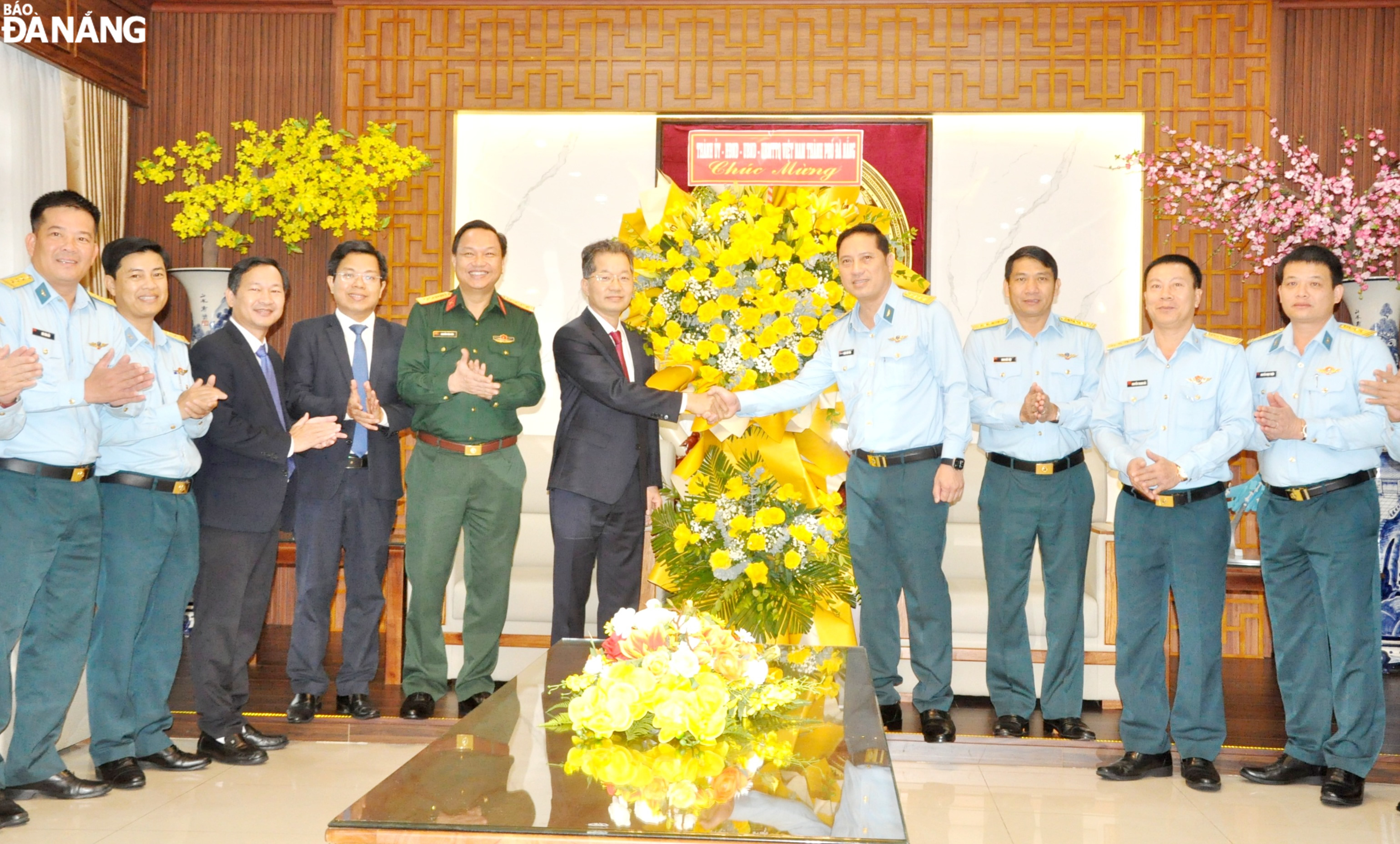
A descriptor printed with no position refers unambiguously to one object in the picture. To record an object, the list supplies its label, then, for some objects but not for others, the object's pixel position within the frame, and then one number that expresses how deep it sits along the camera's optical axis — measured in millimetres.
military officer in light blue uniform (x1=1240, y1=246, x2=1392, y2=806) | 3338
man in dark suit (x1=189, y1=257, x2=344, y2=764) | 3607
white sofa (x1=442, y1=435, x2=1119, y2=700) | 4203
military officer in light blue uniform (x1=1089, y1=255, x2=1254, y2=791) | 3461
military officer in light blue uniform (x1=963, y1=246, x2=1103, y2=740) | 3750
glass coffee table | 1700
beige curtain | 5566
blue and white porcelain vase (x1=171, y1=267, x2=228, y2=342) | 5461
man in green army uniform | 3932
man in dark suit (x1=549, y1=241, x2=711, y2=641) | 3842
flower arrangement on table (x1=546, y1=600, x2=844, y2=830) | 1887
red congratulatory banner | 5910
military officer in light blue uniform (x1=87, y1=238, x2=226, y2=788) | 3346
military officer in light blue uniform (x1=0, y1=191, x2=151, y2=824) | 3041
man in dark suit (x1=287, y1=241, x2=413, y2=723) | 3941
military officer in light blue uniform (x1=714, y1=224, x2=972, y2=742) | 3742
